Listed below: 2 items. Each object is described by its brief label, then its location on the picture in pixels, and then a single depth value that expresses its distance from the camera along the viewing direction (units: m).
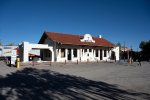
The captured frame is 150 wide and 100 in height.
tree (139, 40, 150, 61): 33.36
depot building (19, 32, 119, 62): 18.38
